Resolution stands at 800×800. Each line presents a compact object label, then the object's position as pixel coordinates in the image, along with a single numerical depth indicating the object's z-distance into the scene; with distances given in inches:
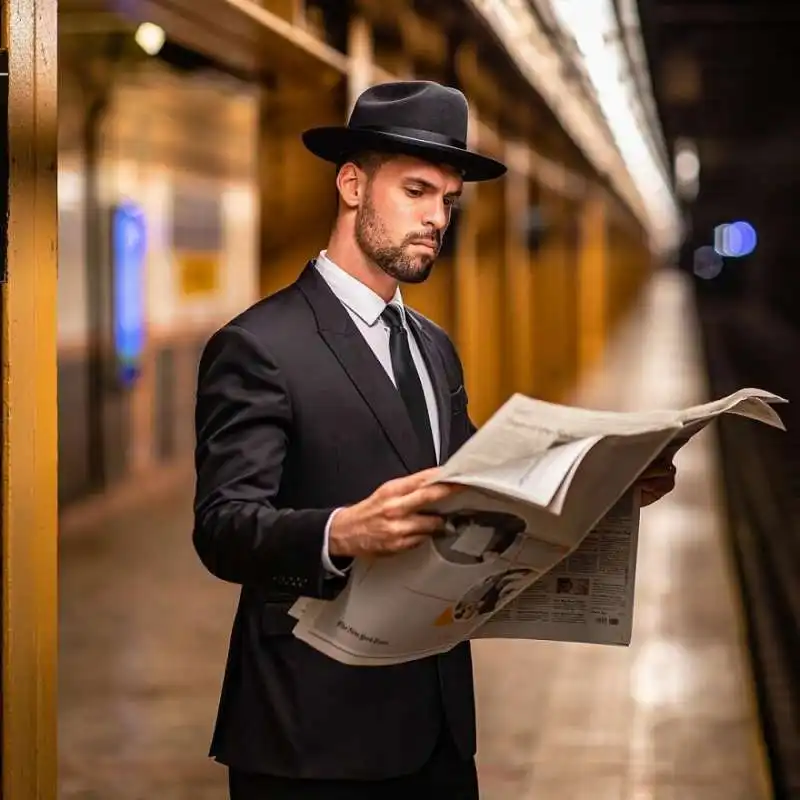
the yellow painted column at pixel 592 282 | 756.0
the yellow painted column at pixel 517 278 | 428.5
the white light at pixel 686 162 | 1194.0
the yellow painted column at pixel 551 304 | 570.9
